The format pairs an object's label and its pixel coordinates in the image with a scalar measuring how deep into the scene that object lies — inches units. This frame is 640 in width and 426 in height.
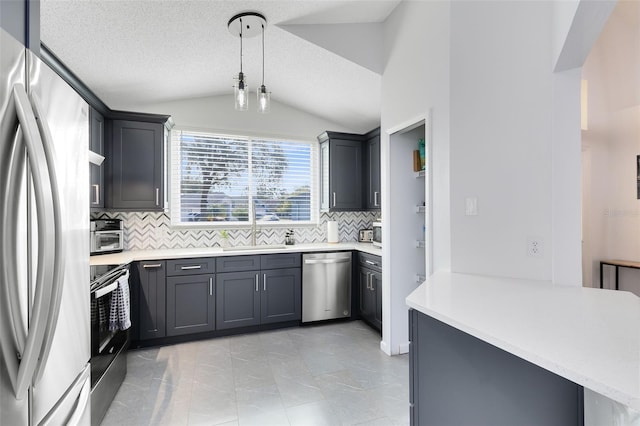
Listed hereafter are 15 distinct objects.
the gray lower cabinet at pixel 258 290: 137.6
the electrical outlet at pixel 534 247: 74.8
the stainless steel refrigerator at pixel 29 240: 30.4
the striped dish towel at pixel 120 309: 94.3
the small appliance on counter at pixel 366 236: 181.0
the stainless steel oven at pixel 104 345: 78.8
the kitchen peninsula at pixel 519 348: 37.8
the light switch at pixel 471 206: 84.5
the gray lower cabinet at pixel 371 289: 137.6
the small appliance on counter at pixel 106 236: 121.9
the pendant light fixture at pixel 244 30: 95.3
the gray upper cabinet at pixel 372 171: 162.6
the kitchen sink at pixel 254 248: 151.1
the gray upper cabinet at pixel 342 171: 170.1
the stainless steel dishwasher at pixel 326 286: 149.9
